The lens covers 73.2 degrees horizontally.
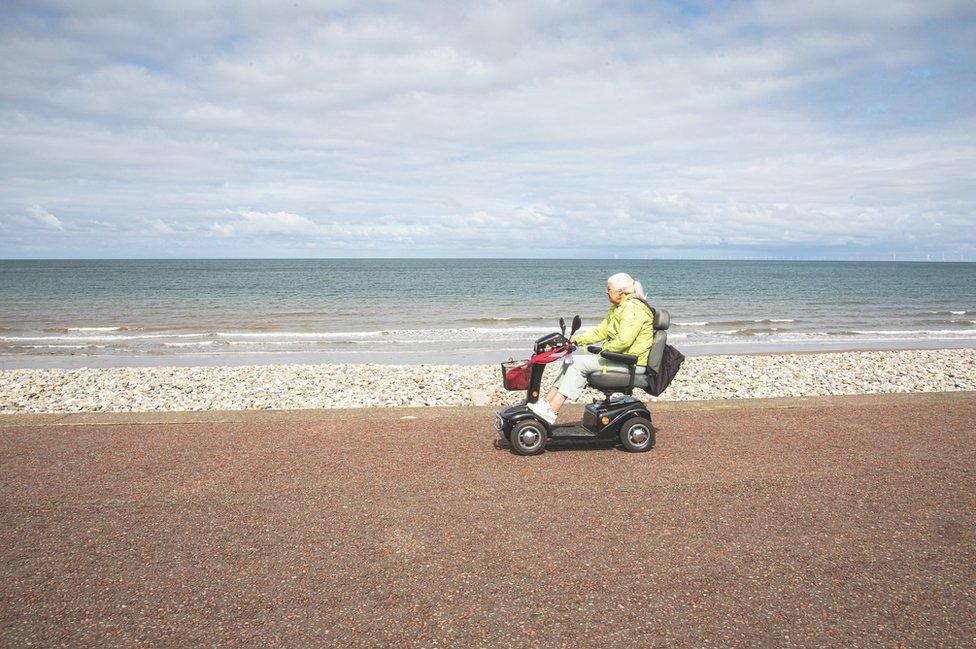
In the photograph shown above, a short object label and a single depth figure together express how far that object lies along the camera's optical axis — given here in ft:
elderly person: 19.51
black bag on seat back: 19.83
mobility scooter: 19.39
